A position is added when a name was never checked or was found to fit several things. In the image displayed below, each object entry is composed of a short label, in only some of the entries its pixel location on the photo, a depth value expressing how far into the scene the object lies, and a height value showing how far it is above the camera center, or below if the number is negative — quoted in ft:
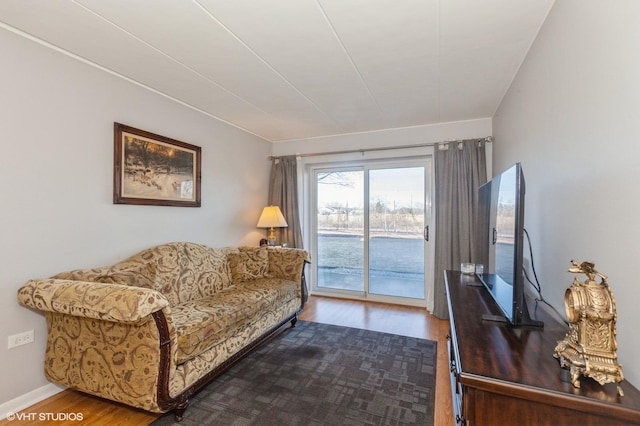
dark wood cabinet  2.73 -1.74
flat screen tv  4.22 -0.52
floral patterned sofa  5.39 -2.50
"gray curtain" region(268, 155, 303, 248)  14.51 +0.93
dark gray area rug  6.05 -4.18
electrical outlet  6.17 -2.70
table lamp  13.17 -0.25
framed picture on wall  8.11 +1.40
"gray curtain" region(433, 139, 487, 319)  11.43 +0.41
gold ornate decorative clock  2.85 -1.16
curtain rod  11.44 +2.99
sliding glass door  13.23 -0.68
